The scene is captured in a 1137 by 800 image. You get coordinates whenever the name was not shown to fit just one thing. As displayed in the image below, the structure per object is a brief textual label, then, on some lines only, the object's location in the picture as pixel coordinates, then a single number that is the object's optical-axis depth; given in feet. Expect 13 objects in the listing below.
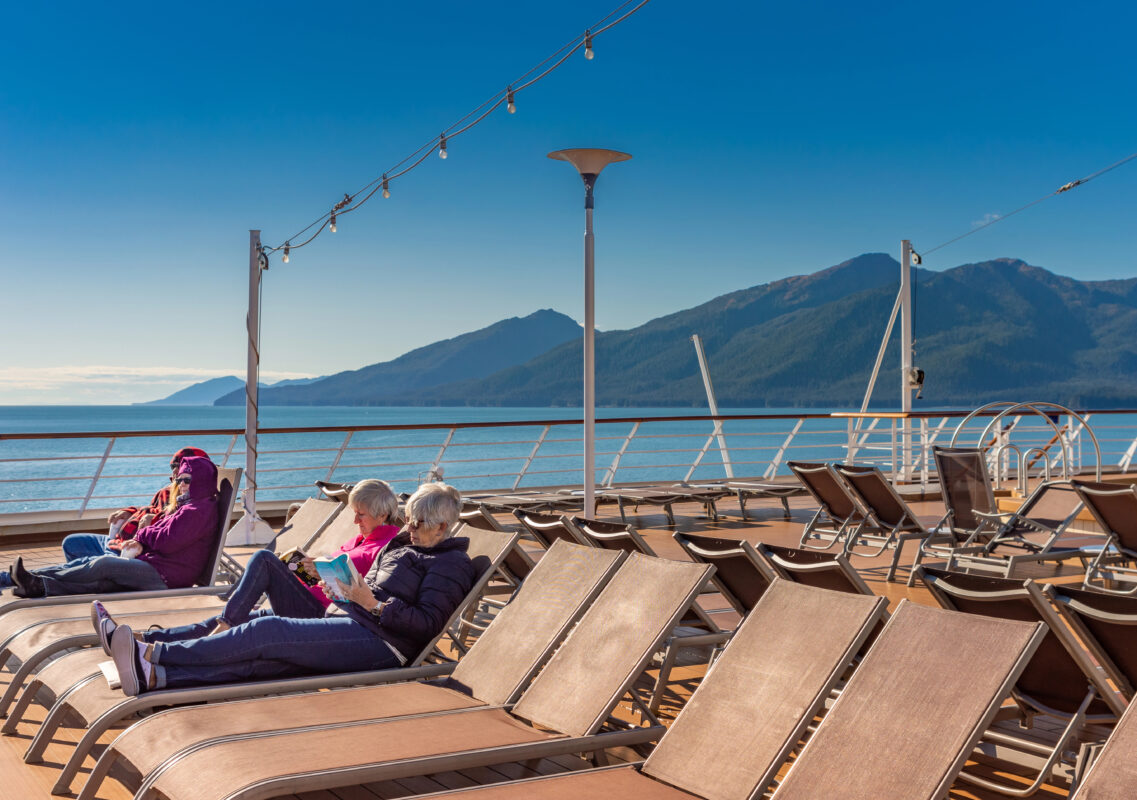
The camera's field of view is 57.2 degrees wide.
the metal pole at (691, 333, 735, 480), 56.08
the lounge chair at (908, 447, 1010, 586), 19.07
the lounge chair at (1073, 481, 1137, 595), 15.69
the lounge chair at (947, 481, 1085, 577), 16.65
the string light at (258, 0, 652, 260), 17.98
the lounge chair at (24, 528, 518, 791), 8.30
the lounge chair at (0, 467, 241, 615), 14.38
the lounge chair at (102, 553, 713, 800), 6.99
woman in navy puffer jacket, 9.16
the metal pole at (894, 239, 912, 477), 36.22
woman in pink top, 10.63
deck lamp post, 19.25
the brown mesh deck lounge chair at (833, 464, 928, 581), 19.06
